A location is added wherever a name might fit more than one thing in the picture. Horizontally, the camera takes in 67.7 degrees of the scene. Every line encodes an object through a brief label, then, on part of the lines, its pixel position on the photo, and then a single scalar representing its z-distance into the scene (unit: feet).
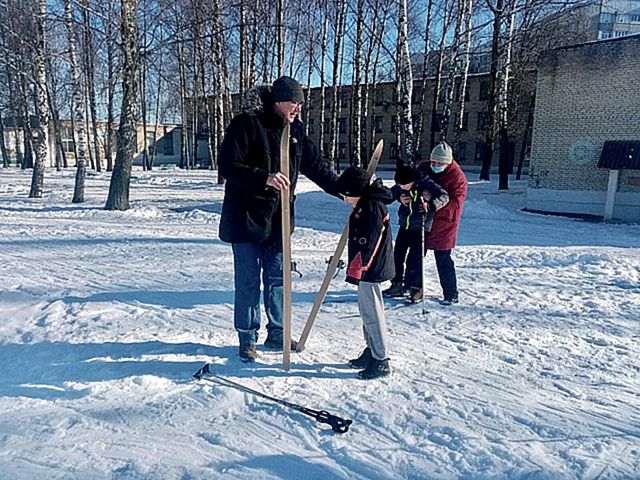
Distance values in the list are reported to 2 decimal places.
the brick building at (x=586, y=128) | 47.26
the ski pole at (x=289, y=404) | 8.76
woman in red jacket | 16.34
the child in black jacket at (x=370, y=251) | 10.39
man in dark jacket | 10.32
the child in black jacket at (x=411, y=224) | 14.85
